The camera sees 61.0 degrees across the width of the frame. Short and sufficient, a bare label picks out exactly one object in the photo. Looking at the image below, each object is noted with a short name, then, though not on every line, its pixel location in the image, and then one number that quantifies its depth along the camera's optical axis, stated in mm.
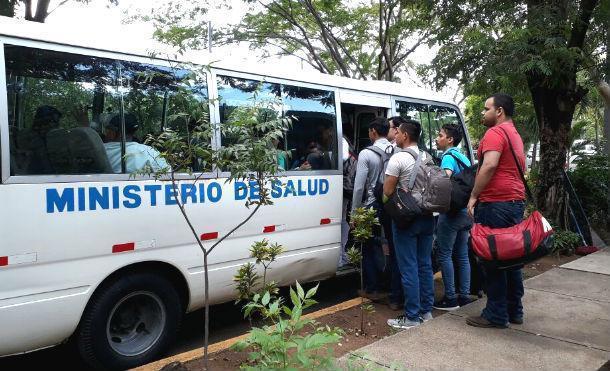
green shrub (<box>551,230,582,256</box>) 7617
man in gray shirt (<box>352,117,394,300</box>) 4973
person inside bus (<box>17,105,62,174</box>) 3174
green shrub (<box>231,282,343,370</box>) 2271
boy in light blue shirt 4762
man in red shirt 4027
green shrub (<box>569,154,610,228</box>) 8938
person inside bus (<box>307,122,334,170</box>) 4961
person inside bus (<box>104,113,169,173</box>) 3578
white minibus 3125
